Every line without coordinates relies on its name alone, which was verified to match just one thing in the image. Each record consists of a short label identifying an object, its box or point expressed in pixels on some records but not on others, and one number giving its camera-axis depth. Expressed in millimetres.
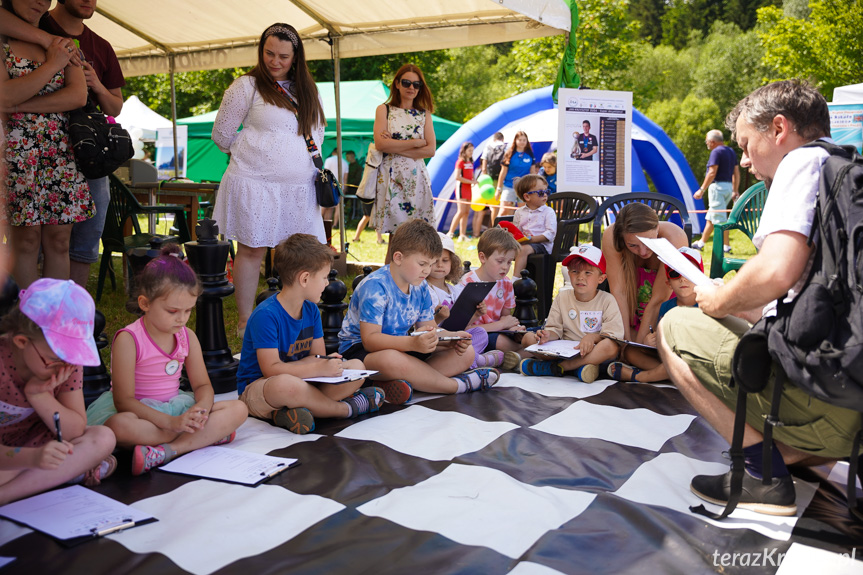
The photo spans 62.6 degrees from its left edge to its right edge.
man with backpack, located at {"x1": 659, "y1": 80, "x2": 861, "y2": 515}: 1822
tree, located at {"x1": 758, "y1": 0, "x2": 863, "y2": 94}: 17984
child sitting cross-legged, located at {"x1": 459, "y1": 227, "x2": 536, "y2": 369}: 3967
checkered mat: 1753
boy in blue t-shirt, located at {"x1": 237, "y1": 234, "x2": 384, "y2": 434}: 2713
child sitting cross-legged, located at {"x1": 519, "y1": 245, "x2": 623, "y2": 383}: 3568
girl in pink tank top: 2322
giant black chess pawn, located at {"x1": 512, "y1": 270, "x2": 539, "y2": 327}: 4090
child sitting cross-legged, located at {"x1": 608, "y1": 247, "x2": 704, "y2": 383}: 3375
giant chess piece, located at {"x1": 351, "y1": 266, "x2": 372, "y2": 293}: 3680
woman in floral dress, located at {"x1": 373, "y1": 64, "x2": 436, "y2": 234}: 4918
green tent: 15305
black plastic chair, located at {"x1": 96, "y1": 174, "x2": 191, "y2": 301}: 5367
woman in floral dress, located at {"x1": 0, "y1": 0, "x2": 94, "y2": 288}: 3242
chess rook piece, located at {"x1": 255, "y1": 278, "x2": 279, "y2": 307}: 3583
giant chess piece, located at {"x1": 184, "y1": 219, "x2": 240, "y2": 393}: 3195
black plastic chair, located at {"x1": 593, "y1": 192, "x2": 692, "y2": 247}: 4741
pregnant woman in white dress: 3996
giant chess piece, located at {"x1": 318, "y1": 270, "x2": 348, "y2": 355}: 3441
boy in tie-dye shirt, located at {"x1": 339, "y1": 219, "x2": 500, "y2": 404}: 3137
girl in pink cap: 1871
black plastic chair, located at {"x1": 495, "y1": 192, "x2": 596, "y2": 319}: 5016
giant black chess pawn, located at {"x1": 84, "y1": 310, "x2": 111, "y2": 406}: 2750
